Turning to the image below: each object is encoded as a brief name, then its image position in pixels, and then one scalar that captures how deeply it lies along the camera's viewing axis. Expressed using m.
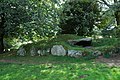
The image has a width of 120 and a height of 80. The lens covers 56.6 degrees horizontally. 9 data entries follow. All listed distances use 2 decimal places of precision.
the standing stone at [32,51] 8.51
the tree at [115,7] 7.93
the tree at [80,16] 11.24
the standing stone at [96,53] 7.61
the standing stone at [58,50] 8.00
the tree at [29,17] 8.48
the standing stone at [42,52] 8.32
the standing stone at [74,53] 7.68
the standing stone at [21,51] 8.80
